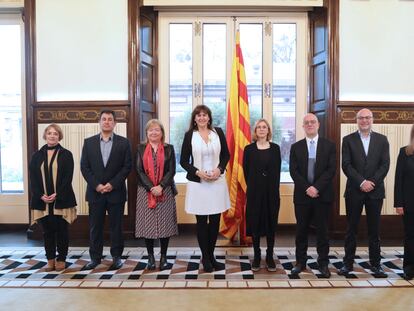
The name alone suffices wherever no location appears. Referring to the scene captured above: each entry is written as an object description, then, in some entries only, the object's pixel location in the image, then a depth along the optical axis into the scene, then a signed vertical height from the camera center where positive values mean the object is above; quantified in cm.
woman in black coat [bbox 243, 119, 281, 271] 366 -42
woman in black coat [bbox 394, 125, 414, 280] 346 -44
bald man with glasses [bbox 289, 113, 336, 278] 350 -34
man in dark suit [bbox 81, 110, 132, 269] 377 -29
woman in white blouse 361 -26
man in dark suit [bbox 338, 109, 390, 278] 354 -29
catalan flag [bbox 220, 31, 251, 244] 454 +1
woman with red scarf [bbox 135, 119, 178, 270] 370 -40
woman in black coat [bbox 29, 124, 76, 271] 366 -40
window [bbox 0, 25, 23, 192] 540 +48
